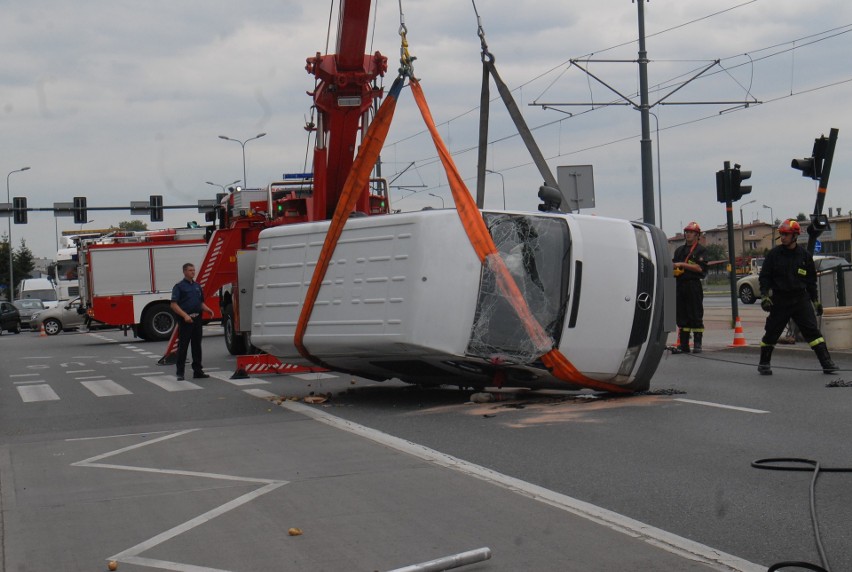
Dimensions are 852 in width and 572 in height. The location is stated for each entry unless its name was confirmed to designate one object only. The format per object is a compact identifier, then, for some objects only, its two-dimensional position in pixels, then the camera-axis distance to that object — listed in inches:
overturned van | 422.6
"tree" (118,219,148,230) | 6549.7
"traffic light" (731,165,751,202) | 713.3
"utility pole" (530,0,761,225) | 894.4
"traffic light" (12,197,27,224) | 1995.6
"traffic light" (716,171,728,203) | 716.0
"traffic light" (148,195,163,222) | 2121.1
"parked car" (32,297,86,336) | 1633.9
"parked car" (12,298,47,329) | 1921.8
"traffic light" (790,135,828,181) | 626.2
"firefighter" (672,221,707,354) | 654.5
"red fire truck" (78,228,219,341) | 1198.3
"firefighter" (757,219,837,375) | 511.2
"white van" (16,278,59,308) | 2242.9
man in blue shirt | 667.4
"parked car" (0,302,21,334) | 1758.1
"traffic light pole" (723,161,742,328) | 713.0
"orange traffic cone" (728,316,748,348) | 687.1
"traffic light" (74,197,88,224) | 2065.2
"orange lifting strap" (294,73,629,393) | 420.2
